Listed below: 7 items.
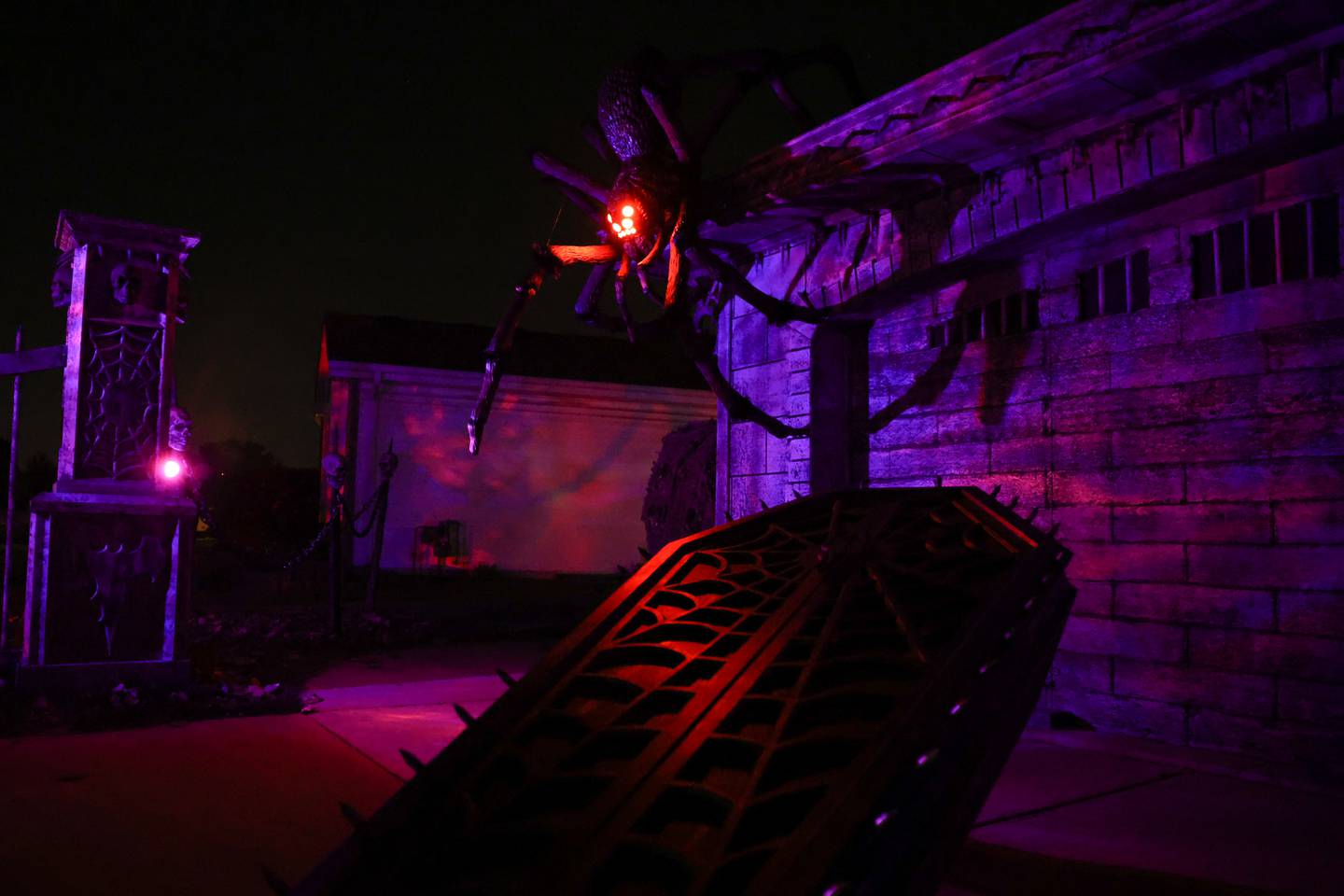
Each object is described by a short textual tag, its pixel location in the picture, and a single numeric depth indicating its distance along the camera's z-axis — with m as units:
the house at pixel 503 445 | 18.53
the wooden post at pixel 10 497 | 5.64
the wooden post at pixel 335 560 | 8.87
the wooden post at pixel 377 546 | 9.75
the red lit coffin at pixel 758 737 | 1.82
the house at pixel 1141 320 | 4.44
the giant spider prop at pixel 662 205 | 6.53
